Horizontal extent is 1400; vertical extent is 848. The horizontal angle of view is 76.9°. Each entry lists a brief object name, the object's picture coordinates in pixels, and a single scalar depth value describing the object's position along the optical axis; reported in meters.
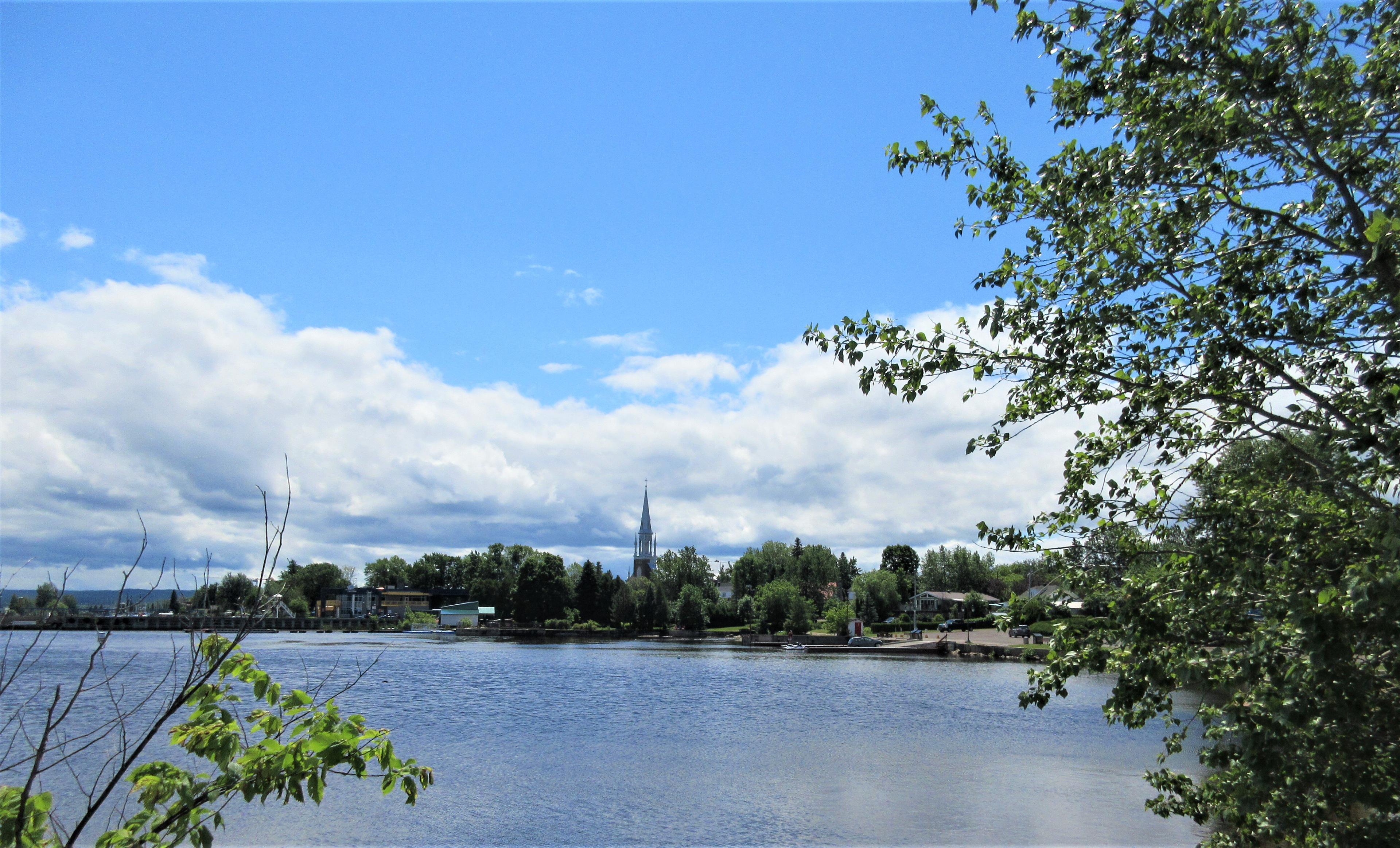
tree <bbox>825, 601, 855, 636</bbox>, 97.38
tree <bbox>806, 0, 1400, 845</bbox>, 5.25
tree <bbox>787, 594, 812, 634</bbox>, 100.00
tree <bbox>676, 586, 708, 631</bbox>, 108.62
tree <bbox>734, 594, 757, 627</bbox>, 110.38
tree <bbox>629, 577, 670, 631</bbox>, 110.56
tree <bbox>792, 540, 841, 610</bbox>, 114.12
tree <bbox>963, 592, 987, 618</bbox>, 105.84
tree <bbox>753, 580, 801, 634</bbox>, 101.75
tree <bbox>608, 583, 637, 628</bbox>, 114.25
